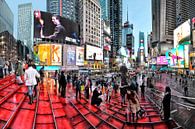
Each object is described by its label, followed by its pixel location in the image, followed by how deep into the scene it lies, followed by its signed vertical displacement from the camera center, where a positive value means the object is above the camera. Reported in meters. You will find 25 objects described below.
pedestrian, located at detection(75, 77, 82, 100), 7.62 -1.27
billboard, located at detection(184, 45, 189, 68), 32.28 +2.26
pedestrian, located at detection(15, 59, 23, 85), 8.13 -0.66
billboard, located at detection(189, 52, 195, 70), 27.53 +0.85
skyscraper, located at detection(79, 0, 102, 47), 53.43 +19.39
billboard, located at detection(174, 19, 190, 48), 35.44 +9.56
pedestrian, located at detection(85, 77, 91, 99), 8.36 -1.80
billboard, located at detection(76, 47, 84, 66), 38.88 +2.77
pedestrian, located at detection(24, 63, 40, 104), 4.86 -0.50
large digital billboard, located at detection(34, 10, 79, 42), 32.79 +10.52
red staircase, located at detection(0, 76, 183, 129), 4.31 -1.98
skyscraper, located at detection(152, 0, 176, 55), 88.10 +31.62
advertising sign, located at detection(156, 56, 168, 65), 62.62 +2.35
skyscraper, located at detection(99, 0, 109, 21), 92.53 +41.97
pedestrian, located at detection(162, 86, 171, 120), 4.80 -1.39
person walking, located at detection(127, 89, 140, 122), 5.13 -1.53
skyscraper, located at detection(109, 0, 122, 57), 88.50 +8.92
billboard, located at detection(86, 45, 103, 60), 43.36 +4.30
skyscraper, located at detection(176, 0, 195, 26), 102.47 +45.71
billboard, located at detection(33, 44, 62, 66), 33.96 +3.02
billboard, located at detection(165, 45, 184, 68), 34.44 +2.24
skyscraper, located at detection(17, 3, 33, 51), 114.21 +35.51
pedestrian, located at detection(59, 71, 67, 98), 6.81 -0.97
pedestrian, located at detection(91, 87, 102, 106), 6.99 -1.89
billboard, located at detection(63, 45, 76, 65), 36.90 +2.99
